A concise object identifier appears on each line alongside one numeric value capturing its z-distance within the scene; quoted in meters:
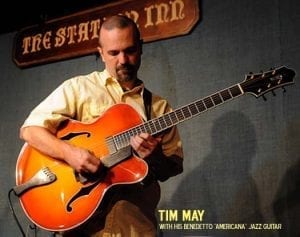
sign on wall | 2.33
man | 1.52
